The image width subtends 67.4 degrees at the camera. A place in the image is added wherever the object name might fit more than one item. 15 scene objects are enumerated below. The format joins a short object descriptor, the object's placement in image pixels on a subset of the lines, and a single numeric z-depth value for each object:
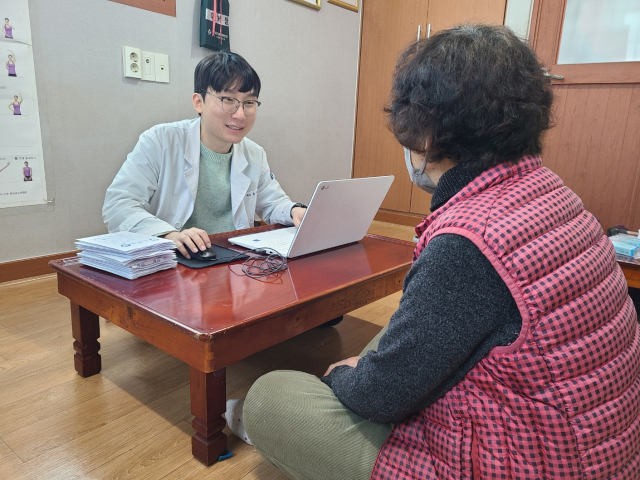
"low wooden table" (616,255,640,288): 1.85
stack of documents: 1.19
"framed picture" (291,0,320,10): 3.34
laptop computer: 1.34
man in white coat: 1.66
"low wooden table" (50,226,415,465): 0.98
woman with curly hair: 0.63
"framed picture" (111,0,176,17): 2.43
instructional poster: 2.06
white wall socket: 2.43
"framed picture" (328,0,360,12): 3.64
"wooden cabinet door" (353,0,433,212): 3.72
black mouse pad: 1.32
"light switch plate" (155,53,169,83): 2.58
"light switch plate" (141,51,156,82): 2.52
